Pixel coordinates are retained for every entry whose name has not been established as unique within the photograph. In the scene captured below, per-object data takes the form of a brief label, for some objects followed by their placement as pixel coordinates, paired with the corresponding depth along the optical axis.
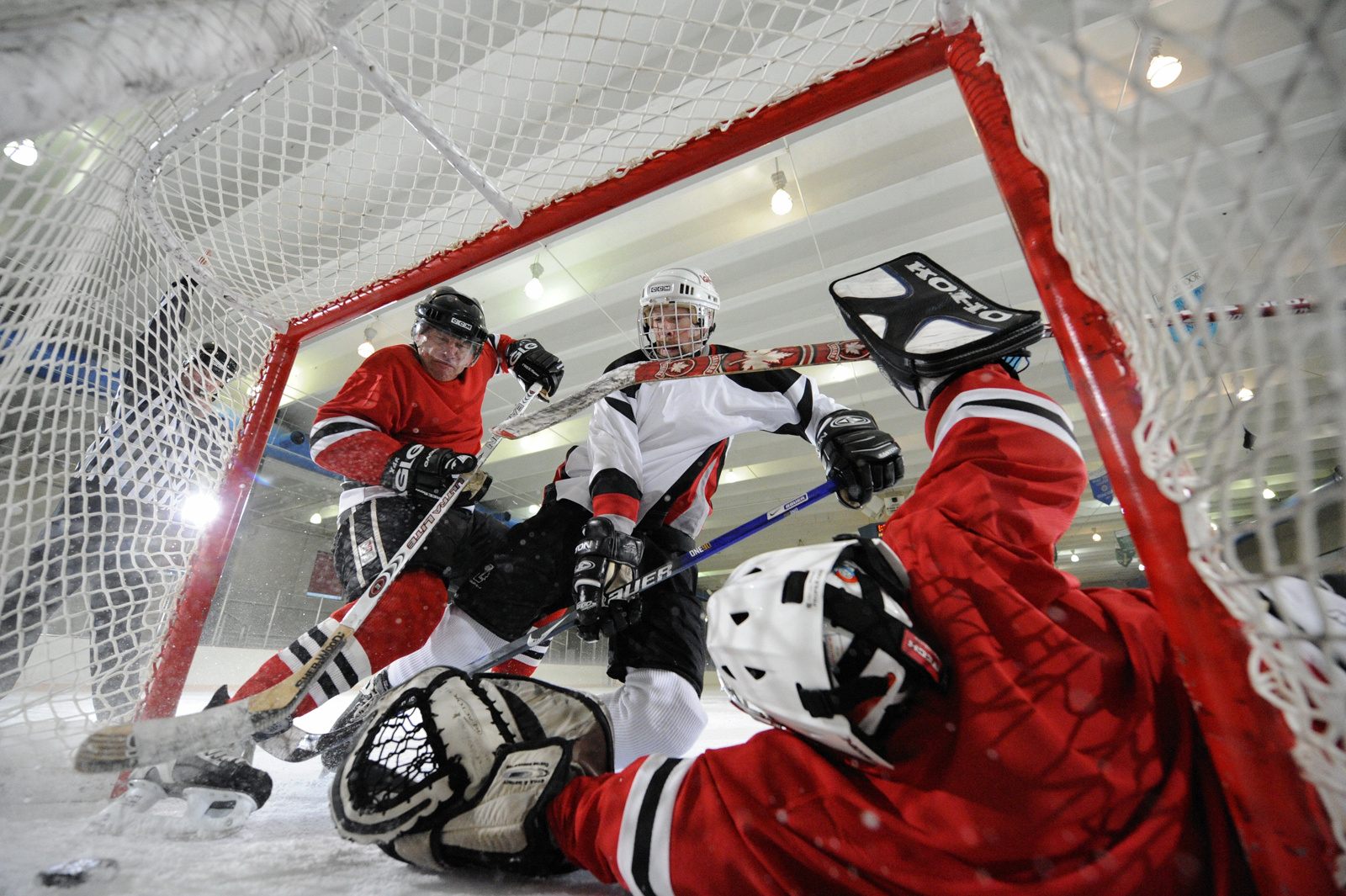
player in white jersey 1.25
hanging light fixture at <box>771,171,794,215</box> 3.00
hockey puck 0.55
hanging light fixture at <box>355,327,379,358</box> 4.43
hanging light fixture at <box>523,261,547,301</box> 3.75
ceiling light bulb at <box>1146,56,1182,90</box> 2.33
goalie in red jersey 0.46
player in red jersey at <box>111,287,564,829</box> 1.15
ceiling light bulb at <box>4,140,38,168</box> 0.75
